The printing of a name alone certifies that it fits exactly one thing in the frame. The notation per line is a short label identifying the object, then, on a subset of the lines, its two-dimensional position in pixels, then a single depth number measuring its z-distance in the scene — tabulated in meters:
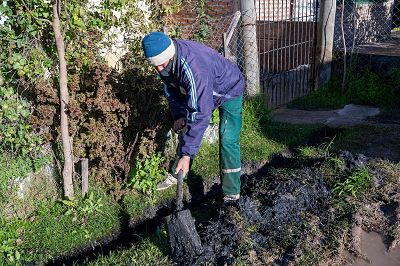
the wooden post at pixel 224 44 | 6.29
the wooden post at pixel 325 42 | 8.45
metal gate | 8.15
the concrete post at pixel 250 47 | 6.63
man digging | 3.86
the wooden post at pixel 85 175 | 4.64
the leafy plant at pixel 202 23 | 6.25
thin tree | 4.13
